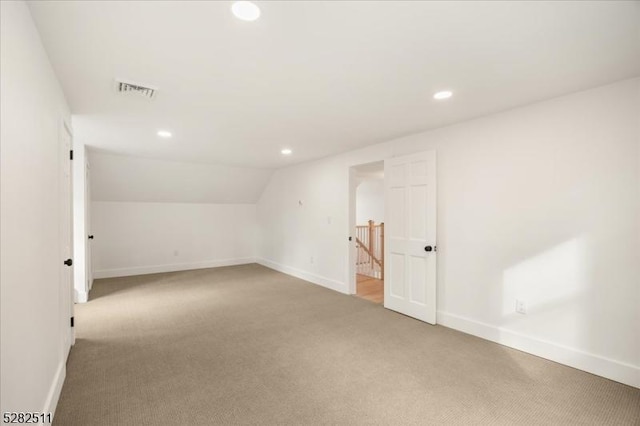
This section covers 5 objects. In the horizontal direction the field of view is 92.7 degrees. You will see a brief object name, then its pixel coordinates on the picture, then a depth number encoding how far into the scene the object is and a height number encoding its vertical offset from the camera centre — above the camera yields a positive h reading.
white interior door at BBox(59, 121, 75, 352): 2.58 -0.25
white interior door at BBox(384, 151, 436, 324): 3.79 -0.31
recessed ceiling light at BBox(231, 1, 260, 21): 1.53 +1.05
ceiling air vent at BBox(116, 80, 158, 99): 2.51 +1.05
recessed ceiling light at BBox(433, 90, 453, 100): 2.66 +1.05
